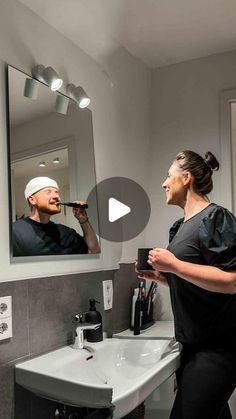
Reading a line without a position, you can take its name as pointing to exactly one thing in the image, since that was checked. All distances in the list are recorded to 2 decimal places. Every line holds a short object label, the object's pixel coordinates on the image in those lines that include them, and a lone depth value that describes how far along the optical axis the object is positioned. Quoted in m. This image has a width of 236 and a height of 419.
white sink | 1.09
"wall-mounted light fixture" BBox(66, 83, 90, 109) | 1.72
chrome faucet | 1.50
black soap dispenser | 1.58
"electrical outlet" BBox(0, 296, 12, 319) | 1.24
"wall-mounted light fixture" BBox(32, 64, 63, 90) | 1.50
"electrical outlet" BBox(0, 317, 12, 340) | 1.23
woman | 1.25
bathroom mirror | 1.39
